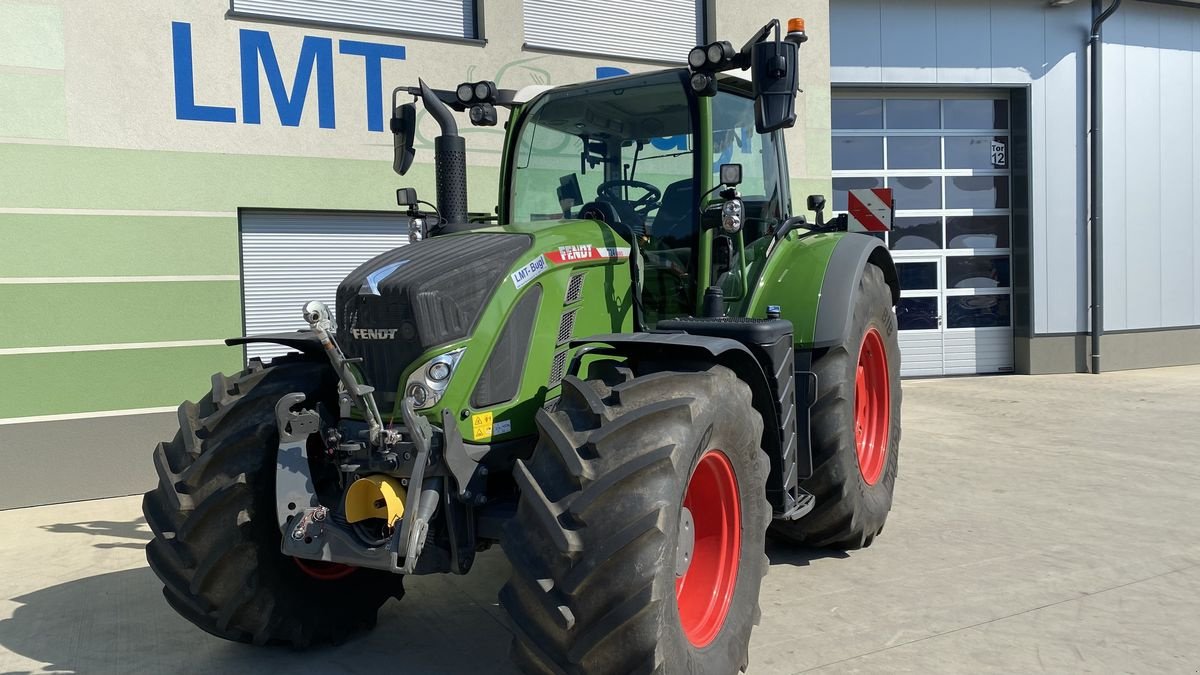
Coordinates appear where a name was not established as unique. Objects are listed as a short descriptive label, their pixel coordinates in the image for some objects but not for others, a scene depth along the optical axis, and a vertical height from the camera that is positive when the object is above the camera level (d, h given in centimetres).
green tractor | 283 -41
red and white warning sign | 932 +78
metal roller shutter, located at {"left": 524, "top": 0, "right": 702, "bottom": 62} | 881 +258
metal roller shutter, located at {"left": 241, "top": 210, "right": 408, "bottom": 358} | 761 +37
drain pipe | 1262 +140
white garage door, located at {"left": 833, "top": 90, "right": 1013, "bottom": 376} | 1305 +90
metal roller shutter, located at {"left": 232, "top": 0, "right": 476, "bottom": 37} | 758 +238
